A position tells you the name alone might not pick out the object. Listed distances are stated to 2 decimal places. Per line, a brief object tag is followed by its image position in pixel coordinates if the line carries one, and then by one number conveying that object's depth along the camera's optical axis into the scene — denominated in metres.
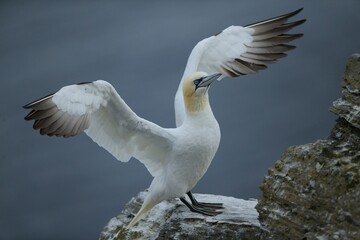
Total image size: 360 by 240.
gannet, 13.77
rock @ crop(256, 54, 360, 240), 12.53
